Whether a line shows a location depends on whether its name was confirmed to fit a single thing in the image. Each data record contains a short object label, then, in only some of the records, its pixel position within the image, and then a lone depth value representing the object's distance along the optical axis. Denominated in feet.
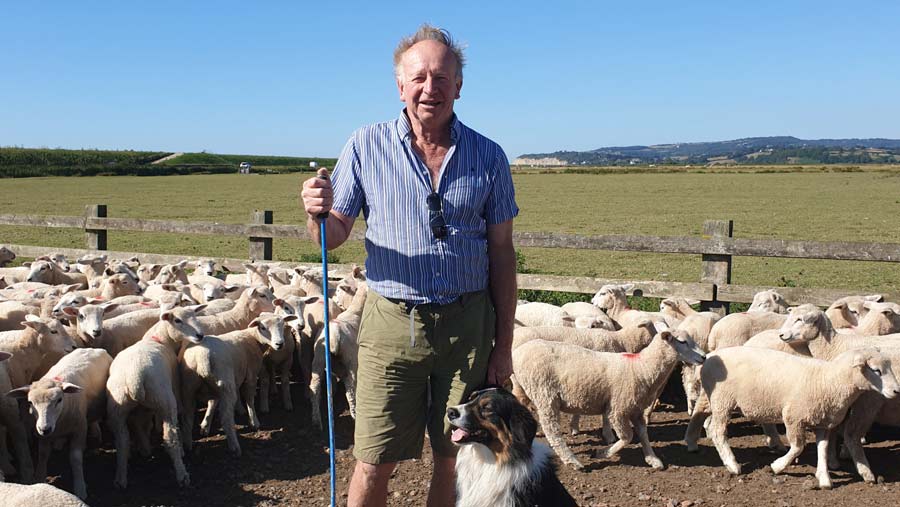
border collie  12.29
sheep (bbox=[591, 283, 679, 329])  32.63
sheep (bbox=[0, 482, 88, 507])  13.52
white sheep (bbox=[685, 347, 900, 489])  20.47
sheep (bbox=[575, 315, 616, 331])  28.89
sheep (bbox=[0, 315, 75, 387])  23.91
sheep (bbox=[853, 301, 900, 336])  27.14
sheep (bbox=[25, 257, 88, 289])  38.73
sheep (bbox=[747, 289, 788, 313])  31.14
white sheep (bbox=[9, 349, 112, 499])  19.51
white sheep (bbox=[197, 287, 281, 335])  29.07
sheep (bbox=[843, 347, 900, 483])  21.11
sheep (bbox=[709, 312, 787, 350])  27.14
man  11.75
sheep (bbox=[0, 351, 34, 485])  20.66
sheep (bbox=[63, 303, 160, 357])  25.68
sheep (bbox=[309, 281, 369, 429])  25.40
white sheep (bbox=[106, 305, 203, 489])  20.85
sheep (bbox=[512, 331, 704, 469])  22.40
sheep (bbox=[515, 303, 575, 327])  29.68
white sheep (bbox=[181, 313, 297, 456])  23.34
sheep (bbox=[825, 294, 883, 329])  28.35
